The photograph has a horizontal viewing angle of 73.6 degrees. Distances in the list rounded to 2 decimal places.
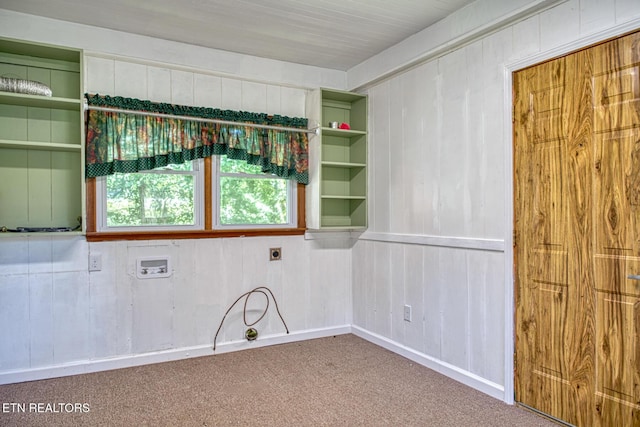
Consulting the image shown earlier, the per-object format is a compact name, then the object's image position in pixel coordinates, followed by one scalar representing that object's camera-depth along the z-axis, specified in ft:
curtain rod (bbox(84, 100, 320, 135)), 10.43
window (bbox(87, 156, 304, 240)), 11.07
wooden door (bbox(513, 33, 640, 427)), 7.05
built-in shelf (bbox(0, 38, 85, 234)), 9.82
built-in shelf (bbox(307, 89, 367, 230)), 12.98
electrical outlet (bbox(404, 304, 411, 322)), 11.68
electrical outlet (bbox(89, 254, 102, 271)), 10.70
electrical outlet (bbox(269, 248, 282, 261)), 12.97
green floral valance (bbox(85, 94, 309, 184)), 10.59
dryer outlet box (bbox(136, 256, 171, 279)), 11.23
